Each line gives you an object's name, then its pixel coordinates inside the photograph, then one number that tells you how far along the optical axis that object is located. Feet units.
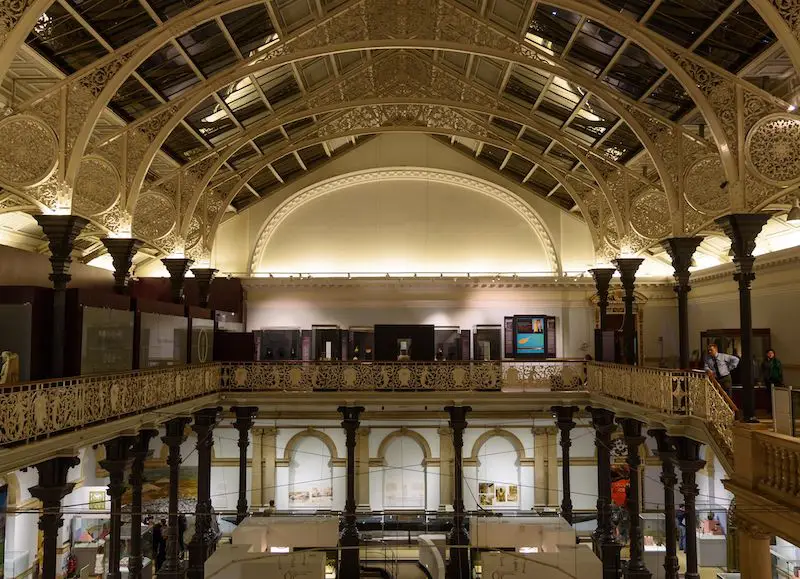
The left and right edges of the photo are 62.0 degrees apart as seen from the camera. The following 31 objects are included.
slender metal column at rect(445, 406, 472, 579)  54.19
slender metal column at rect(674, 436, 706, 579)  41.16
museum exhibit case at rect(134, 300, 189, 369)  46.24
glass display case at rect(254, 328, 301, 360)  73.31
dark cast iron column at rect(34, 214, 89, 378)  35.27
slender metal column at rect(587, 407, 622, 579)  55.36
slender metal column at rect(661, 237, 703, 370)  43.21
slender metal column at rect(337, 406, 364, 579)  54.65
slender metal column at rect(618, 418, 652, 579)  50.88
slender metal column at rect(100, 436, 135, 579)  40.60
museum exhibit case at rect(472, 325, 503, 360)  73.31
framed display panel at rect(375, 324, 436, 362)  61.87
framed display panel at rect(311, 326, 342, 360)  72.43
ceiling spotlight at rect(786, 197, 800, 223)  31.76
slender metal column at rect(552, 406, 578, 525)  59.47
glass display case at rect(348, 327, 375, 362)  73.77
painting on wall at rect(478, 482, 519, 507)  76.28
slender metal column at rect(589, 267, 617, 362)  59.77
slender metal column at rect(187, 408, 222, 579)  53.98
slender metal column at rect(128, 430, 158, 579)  45.78
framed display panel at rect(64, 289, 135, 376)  36.42
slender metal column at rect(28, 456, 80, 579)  32.24
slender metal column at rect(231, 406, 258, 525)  58.80
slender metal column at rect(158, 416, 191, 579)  51.03
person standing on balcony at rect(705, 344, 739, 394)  43.77
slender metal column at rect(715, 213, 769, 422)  34.37
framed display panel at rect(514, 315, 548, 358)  74.02
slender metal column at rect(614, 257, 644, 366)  54.39
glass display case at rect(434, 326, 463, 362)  73.56
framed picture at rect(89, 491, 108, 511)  70.69
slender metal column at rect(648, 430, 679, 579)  43.60
